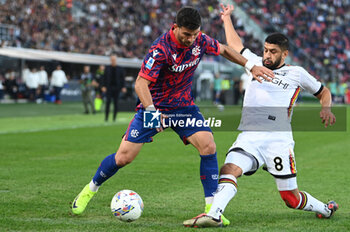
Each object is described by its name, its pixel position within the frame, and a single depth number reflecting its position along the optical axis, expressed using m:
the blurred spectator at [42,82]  31.17
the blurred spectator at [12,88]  30.77
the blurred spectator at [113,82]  19.77
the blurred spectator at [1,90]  30.05
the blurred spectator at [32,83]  30.48
